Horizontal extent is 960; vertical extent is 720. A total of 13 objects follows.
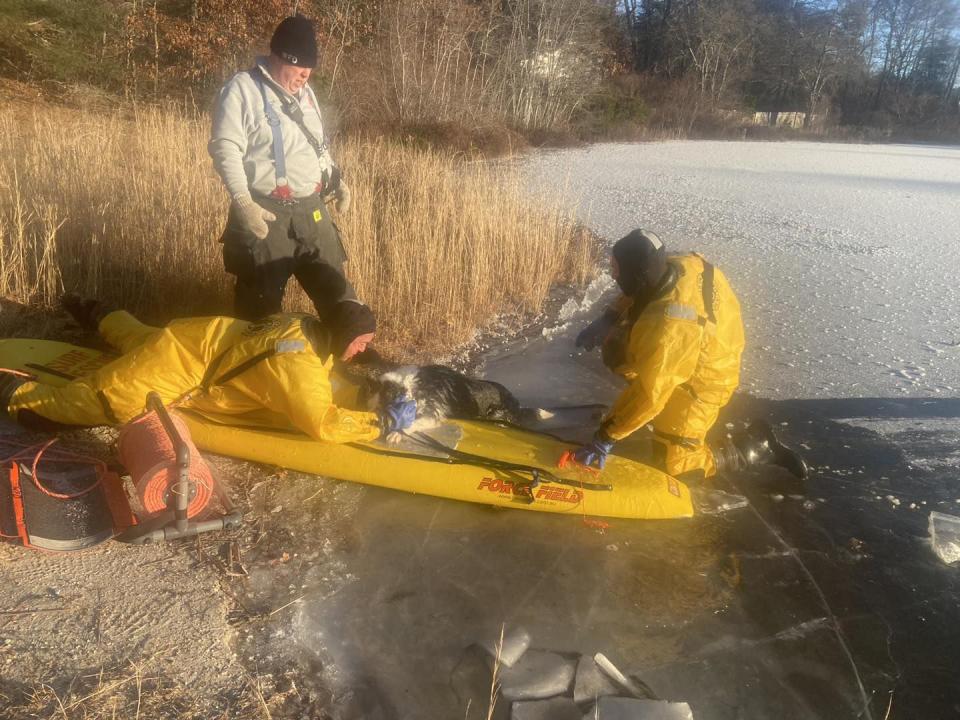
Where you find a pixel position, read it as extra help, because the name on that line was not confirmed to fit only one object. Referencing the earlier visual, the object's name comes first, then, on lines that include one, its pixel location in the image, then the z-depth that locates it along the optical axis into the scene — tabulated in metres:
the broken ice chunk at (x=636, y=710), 2.34
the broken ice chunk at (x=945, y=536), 3.27
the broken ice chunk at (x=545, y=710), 2.35
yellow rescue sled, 3.33
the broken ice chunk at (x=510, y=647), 2.58
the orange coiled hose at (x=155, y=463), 2.77
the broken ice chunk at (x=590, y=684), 2.44
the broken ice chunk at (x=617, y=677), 2.51
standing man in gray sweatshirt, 3.45
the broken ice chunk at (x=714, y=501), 3.53
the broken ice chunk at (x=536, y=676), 2.45
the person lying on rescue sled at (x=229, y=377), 3.21
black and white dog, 3.74
